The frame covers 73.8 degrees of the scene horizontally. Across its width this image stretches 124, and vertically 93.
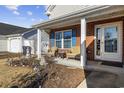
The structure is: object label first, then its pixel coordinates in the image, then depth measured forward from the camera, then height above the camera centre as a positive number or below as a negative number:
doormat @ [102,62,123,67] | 4.22 -1.01
